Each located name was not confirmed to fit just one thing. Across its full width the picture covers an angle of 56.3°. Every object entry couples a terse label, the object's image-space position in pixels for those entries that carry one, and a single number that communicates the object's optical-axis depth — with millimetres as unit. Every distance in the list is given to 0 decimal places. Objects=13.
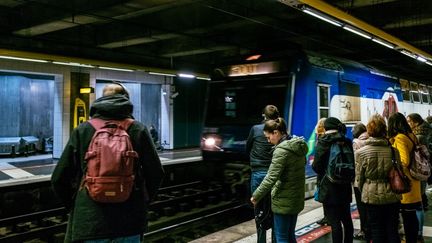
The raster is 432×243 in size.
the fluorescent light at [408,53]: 10797
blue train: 7316
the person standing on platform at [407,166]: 4383
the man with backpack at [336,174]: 4176
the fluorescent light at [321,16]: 6623
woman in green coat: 3709
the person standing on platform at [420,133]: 5090
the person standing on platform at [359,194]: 5352
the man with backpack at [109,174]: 2312
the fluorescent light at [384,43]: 9297
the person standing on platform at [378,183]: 3967
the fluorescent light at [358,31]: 7975
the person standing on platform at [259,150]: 4664
